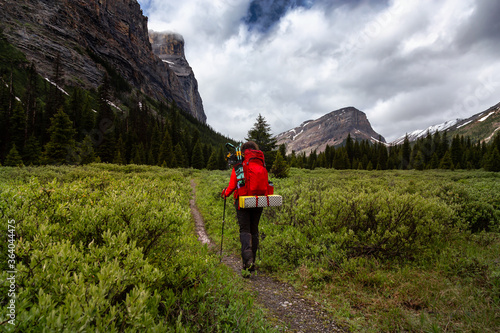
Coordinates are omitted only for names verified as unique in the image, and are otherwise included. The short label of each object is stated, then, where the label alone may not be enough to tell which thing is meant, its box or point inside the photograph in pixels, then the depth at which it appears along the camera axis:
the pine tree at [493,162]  45.84
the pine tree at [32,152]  35.90
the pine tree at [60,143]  34.53
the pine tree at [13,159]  31.94
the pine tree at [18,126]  38.53
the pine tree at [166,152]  56.19
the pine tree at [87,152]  38.32
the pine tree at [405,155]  75.69
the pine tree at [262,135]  41.09
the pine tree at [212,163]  64.56
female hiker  5.01
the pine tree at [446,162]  58.21
